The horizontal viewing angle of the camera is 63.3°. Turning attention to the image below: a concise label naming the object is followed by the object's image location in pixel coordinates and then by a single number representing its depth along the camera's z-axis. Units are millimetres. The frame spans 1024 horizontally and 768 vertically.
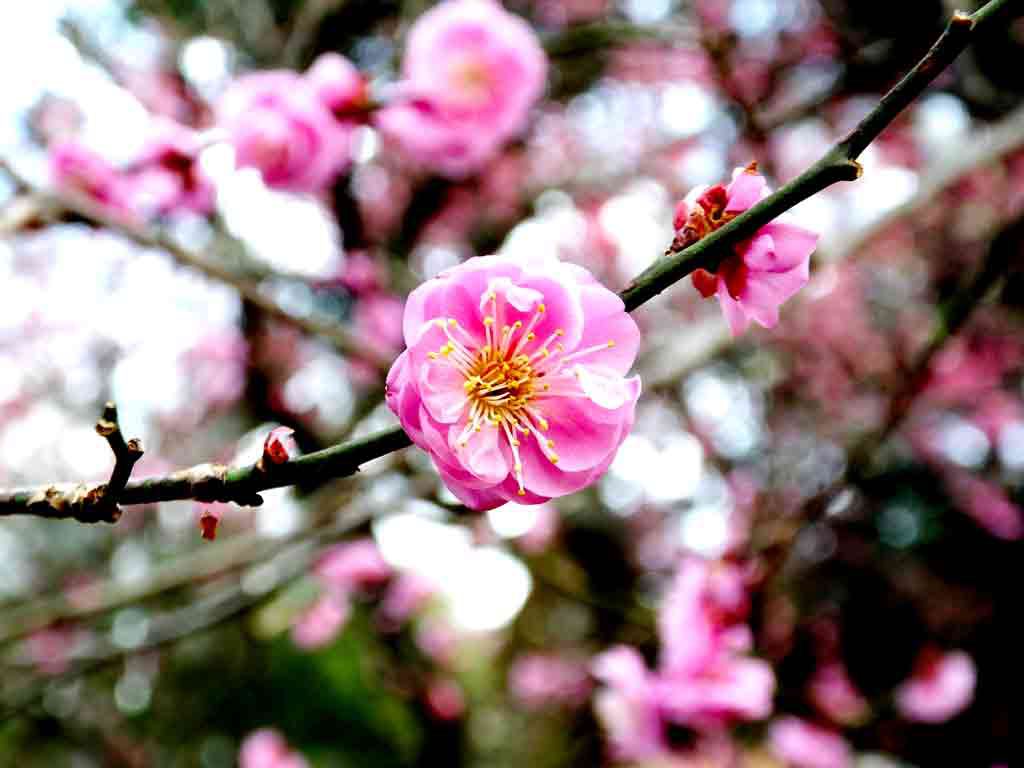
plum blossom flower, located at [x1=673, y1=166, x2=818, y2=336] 554
